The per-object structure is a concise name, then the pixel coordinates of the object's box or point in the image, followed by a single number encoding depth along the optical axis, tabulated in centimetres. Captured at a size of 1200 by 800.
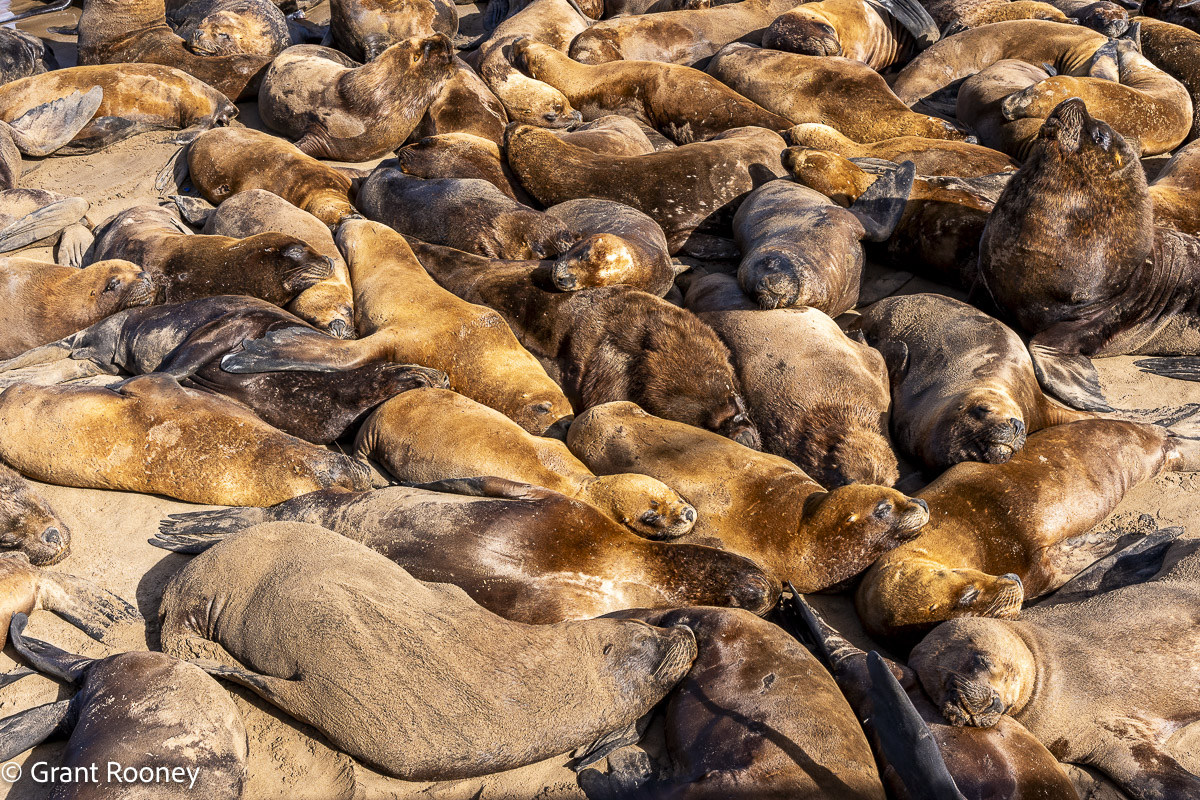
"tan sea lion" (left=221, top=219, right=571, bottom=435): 951
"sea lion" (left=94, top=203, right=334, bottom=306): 1074
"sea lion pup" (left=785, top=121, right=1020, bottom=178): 1290
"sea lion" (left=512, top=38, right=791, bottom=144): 1453
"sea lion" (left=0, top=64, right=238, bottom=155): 1471
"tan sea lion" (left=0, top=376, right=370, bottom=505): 845
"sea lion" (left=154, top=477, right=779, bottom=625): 737
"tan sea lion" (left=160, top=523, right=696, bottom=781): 616
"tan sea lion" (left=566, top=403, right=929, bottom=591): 787
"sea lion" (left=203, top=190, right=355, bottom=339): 1048
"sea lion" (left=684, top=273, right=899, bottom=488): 906
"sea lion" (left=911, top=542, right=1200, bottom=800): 652
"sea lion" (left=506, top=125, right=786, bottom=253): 1250
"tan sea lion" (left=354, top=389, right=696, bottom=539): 806
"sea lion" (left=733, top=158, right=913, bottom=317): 1034
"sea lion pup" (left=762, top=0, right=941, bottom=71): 1574
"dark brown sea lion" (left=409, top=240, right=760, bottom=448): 947
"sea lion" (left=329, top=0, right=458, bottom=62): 1642
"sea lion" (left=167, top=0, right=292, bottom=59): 1692
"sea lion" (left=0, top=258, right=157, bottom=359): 1070
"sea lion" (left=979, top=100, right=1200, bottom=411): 1042
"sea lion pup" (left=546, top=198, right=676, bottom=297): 1034
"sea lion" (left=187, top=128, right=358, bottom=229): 1281
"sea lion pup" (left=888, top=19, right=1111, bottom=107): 1530
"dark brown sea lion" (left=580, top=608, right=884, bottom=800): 603
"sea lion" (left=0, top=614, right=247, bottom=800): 586
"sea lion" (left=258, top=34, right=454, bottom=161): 1426
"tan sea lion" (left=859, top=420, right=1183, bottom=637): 745
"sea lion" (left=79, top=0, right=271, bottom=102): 1603
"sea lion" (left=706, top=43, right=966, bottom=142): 1423
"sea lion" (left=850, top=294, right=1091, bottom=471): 874
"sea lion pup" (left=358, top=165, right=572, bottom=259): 1164
